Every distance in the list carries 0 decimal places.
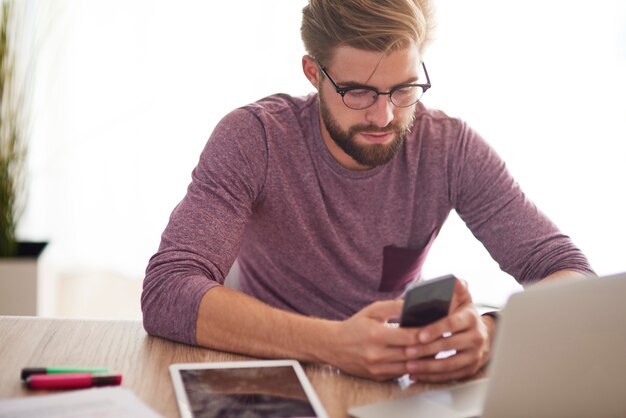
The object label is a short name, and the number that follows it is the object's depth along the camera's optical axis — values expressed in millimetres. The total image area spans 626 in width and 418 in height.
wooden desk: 968
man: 1407
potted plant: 2475
